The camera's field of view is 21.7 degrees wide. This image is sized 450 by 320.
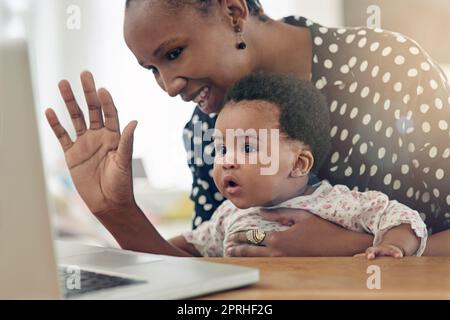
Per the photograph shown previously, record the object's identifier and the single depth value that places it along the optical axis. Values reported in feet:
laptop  3.53
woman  4.78
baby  4.71
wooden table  3.86
